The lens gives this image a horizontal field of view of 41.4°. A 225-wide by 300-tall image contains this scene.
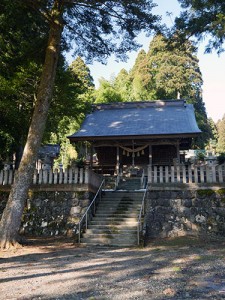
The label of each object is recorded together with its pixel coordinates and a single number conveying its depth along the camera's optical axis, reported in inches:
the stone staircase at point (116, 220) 382.6
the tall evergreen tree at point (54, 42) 334.3
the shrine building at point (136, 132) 592.4
